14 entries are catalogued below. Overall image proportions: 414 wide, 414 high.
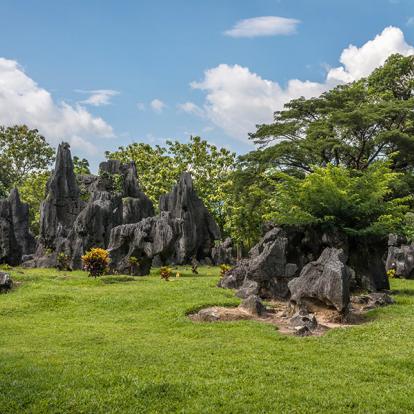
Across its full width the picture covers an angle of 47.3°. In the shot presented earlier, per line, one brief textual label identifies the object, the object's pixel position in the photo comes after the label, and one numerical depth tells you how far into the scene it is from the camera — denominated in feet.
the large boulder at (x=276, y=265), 65.00
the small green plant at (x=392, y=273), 95.30
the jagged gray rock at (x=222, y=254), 135.85
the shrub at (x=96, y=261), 83.71
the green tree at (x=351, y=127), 110.52
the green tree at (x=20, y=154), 226.38
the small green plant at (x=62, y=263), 108.06
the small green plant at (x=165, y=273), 82.99
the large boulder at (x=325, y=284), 48.16
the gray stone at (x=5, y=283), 65.26
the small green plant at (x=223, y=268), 87.03
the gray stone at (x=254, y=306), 51.76
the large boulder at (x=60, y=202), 128.16
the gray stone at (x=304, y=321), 44.73
